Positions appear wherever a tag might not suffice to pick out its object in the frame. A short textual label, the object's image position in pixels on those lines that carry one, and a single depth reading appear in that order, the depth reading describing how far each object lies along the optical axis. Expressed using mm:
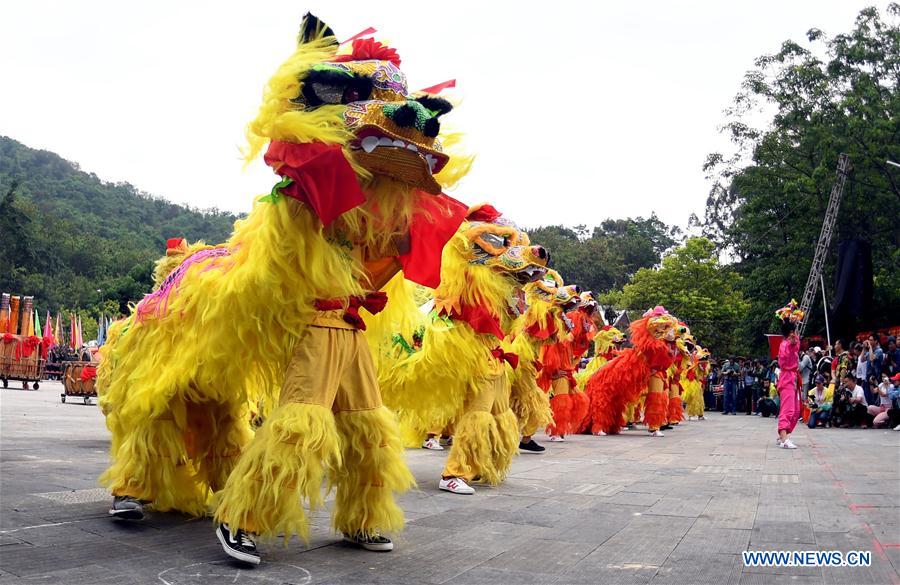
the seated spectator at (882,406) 14727
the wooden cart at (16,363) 22609
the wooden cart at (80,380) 15562
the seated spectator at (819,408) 16266
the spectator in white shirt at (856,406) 15492
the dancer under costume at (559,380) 11156
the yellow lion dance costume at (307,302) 3217
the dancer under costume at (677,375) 14641
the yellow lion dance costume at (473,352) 5793
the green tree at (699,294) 36625
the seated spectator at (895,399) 14469
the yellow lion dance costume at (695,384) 19734
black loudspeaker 21594
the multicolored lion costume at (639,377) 12414
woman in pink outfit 9789
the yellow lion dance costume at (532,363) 8180
